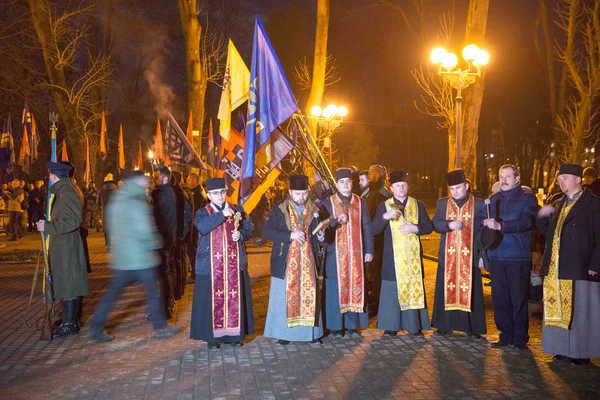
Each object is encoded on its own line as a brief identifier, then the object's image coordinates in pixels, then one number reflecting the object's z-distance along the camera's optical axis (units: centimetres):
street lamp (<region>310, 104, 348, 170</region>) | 2578
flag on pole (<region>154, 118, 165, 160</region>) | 2595
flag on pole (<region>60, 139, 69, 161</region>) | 2567
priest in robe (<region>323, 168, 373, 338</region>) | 821
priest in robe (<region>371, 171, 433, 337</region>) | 820
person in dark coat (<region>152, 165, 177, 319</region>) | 953
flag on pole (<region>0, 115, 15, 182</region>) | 2238
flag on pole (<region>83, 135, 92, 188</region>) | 2414
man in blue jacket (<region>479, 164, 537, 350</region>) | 758
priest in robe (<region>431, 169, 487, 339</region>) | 807
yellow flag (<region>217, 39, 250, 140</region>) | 1127
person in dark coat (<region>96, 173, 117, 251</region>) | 1786
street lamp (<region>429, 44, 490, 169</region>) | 1491
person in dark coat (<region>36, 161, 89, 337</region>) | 804
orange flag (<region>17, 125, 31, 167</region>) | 1997
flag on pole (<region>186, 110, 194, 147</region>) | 1923
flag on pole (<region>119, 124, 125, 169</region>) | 2736
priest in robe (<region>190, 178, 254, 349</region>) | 760
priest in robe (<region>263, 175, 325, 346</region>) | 777
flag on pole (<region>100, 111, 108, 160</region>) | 2578
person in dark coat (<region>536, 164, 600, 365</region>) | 700
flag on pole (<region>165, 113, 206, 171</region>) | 1360
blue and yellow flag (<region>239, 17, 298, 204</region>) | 897
